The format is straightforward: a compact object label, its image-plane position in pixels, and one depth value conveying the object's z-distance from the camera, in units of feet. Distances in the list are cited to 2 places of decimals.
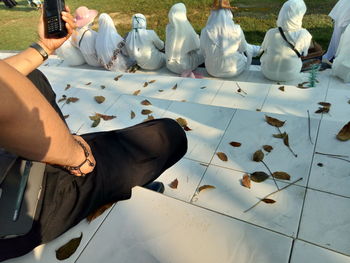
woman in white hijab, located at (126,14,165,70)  15.85
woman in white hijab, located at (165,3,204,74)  14.47
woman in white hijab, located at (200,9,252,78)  13.55
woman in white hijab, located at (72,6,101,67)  16.56
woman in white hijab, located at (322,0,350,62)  14.62
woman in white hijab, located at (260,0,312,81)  12.20
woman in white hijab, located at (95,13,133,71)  16.19
